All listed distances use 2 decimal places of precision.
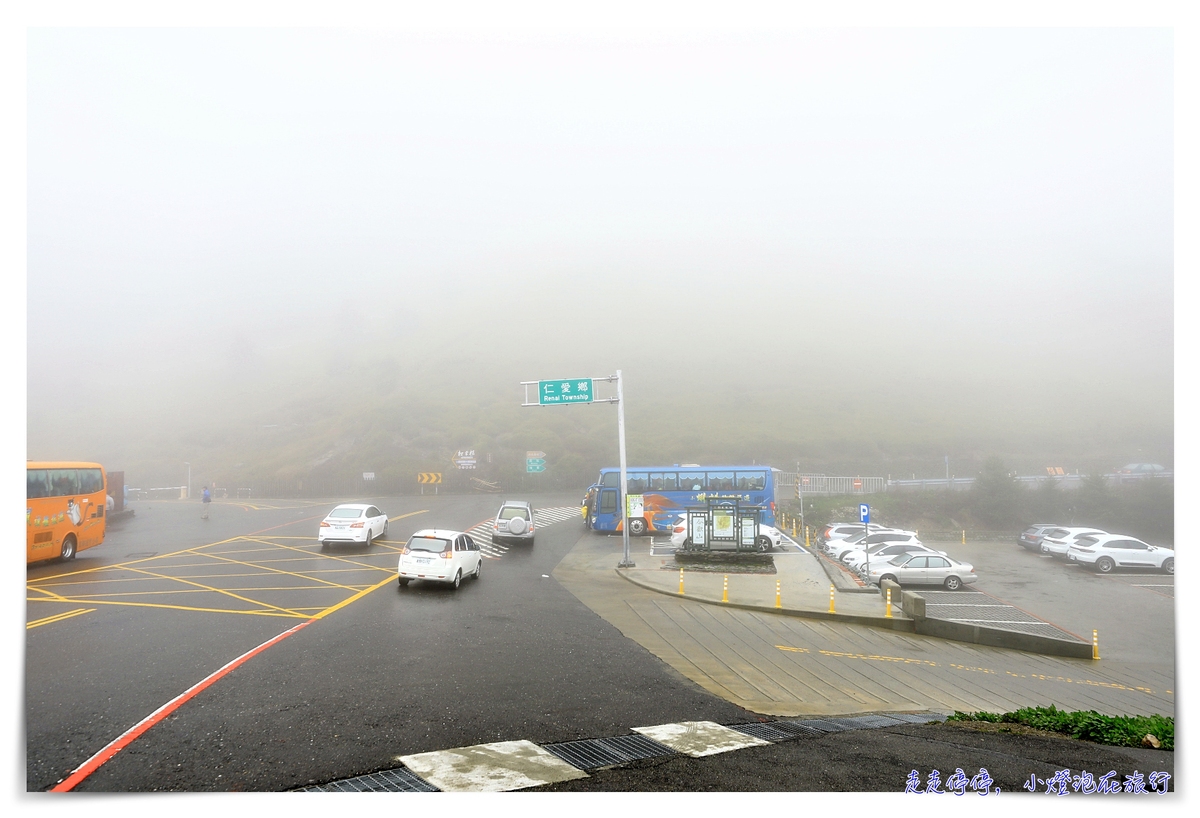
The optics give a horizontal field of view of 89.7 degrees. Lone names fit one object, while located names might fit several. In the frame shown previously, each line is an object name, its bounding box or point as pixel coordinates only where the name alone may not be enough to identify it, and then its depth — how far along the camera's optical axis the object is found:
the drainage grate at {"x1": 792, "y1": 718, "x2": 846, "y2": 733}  8.27
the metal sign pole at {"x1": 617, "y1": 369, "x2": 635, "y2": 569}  22.24
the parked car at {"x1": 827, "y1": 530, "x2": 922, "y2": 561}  29.33
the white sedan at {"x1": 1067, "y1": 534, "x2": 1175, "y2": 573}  28.94
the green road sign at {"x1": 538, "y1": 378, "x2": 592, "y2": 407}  24.38
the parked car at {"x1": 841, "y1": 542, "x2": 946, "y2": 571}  25.75
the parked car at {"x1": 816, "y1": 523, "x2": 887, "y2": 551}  32.44
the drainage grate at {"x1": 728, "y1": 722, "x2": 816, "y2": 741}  7.80
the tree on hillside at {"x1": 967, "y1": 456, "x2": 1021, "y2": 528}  46.91
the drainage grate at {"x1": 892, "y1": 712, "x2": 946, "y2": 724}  8.95
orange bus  18.62
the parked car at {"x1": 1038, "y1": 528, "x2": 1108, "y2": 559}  31.59
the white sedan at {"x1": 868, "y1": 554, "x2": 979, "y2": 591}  24.00
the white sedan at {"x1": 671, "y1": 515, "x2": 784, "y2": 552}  26.86
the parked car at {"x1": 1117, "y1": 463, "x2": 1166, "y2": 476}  59.66
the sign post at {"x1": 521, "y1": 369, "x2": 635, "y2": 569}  24.17
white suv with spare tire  28.02
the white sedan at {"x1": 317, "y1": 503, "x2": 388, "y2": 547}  24.78
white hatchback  17.38
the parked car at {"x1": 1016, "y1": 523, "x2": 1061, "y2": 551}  34.59
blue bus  32.88
